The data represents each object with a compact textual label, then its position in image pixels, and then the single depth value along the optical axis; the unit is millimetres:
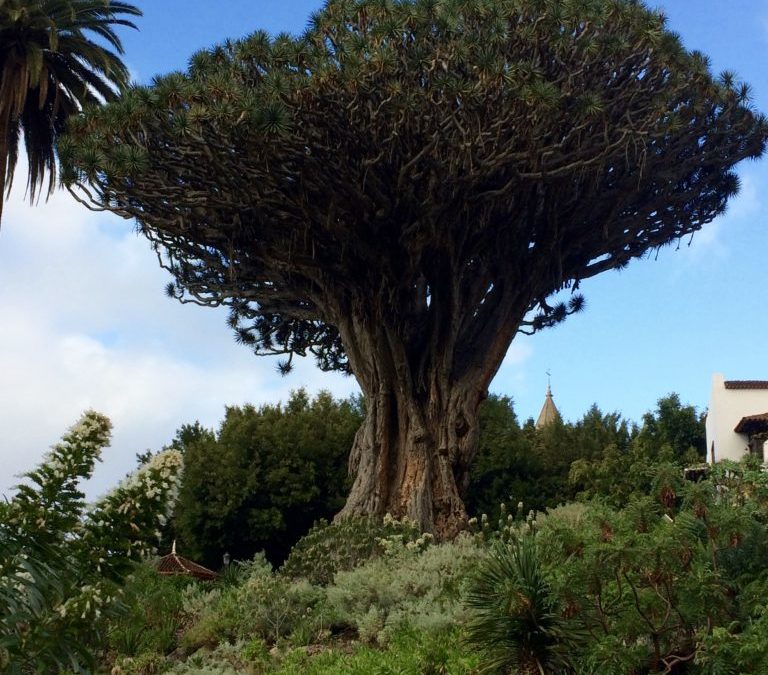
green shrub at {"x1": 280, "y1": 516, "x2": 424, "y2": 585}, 17922
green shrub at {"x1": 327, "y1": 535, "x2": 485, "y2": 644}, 12781
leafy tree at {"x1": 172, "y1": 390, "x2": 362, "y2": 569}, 31359
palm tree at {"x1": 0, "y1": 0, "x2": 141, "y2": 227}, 28234
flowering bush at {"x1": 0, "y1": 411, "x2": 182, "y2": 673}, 5427
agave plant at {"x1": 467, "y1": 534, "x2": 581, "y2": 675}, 8891
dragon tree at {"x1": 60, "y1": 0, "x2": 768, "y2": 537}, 19094
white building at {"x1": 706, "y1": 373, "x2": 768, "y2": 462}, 34719
